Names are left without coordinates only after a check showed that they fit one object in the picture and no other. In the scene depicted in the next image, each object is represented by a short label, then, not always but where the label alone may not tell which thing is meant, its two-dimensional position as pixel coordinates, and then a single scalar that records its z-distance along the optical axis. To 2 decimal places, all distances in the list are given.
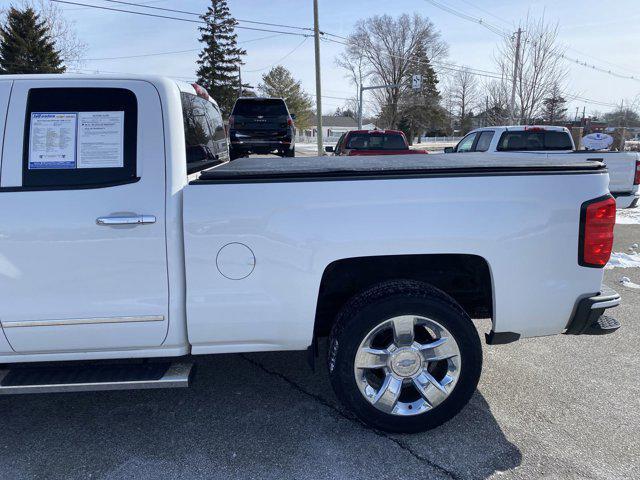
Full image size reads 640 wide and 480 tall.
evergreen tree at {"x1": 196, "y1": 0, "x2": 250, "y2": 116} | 60.47
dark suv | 14.36
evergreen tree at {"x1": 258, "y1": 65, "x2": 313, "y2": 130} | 68.31
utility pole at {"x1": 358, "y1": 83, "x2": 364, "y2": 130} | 44.13
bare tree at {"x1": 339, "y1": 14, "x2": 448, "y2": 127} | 57.06
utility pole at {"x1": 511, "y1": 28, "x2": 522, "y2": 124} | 20.86
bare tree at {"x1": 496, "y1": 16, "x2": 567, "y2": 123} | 21.02
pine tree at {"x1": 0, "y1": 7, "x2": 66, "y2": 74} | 31.58
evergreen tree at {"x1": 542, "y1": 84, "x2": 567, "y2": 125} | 22.79
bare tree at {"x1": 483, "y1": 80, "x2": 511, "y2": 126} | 25.58
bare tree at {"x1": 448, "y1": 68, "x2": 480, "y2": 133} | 73.94
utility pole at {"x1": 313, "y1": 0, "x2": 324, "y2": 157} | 23.05
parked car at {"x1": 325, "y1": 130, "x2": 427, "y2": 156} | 11.90
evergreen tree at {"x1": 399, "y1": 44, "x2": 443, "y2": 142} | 59.56
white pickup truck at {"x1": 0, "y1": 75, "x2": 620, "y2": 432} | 2.58
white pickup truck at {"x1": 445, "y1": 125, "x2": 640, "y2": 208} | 8.40
